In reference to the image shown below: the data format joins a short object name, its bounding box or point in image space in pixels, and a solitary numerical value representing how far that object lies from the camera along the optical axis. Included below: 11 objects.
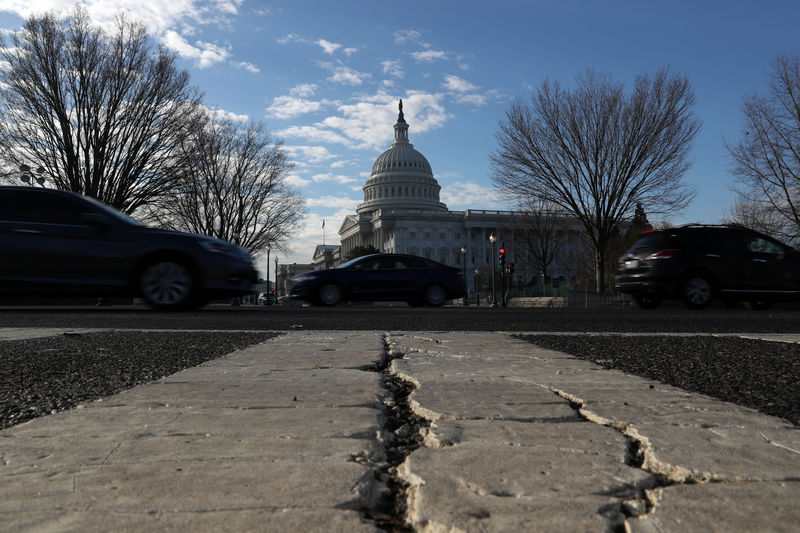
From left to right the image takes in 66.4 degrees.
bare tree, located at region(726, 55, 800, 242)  21.67
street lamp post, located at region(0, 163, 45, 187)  21.17
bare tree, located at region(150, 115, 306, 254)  28.94
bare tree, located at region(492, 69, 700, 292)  22.45
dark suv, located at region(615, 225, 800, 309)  11.70
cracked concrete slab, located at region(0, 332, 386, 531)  1.02
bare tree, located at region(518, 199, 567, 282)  43.88
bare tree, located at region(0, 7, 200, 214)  20.28
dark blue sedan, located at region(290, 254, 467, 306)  13.91
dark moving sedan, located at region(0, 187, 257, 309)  7.77
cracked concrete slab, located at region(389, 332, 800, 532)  1.04
